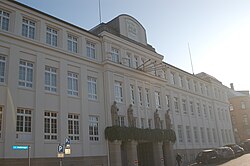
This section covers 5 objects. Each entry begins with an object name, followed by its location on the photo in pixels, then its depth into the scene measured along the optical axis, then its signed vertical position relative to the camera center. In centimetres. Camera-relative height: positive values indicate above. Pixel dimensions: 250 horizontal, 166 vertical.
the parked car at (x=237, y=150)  3988 -200
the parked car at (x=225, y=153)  3298 -192
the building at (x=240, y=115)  7281 +518
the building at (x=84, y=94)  2045 +444
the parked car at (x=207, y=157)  3119 -206
